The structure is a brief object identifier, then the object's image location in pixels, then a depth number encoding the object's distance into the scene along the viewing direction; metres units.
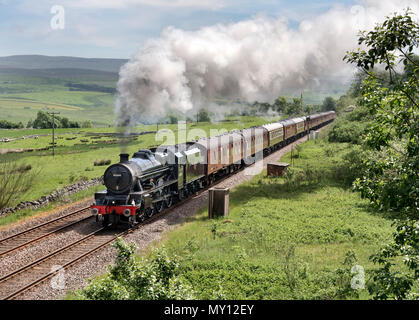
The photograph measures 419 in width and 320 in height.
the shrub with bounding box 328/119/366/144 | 36.87
